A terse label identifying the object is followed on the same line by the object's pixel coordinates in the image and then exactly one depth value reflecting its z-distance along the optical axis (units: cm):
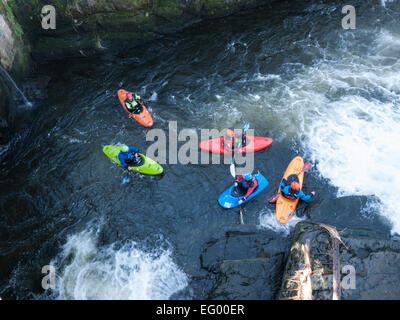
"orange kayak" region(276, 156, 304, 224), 819
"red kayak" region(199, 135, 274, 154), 962
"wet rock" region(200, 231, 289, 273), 760
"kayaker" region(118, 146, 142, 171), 916
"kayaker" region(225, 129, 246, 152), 950
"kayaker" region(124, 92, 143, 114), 1051
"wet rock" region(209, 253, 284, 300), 665
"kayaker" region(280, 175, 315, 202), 813
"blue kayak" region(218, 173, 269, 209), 848
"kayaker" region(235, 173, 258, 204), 841
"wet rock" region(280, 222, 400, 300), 617
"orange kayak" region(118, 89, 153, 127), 1049
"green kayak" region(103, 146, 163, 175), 932
